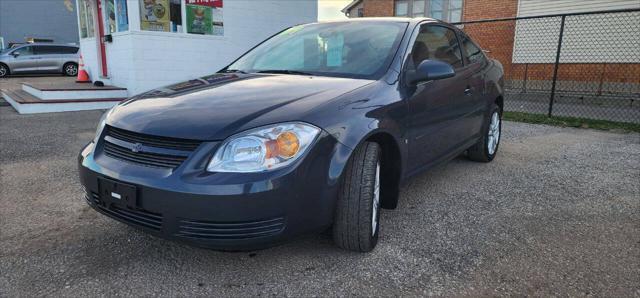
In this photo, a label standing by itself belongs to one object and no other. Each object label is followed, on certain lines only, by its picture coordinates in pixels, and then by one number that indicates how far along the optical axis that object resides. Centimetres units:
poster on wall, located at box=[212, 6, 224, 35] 998
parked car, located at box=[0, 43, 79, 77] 1762
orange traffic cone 1106
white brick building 901
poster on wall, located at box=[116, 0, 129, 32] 909
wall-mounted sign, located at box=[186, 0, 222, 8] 962
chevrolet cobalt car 211
